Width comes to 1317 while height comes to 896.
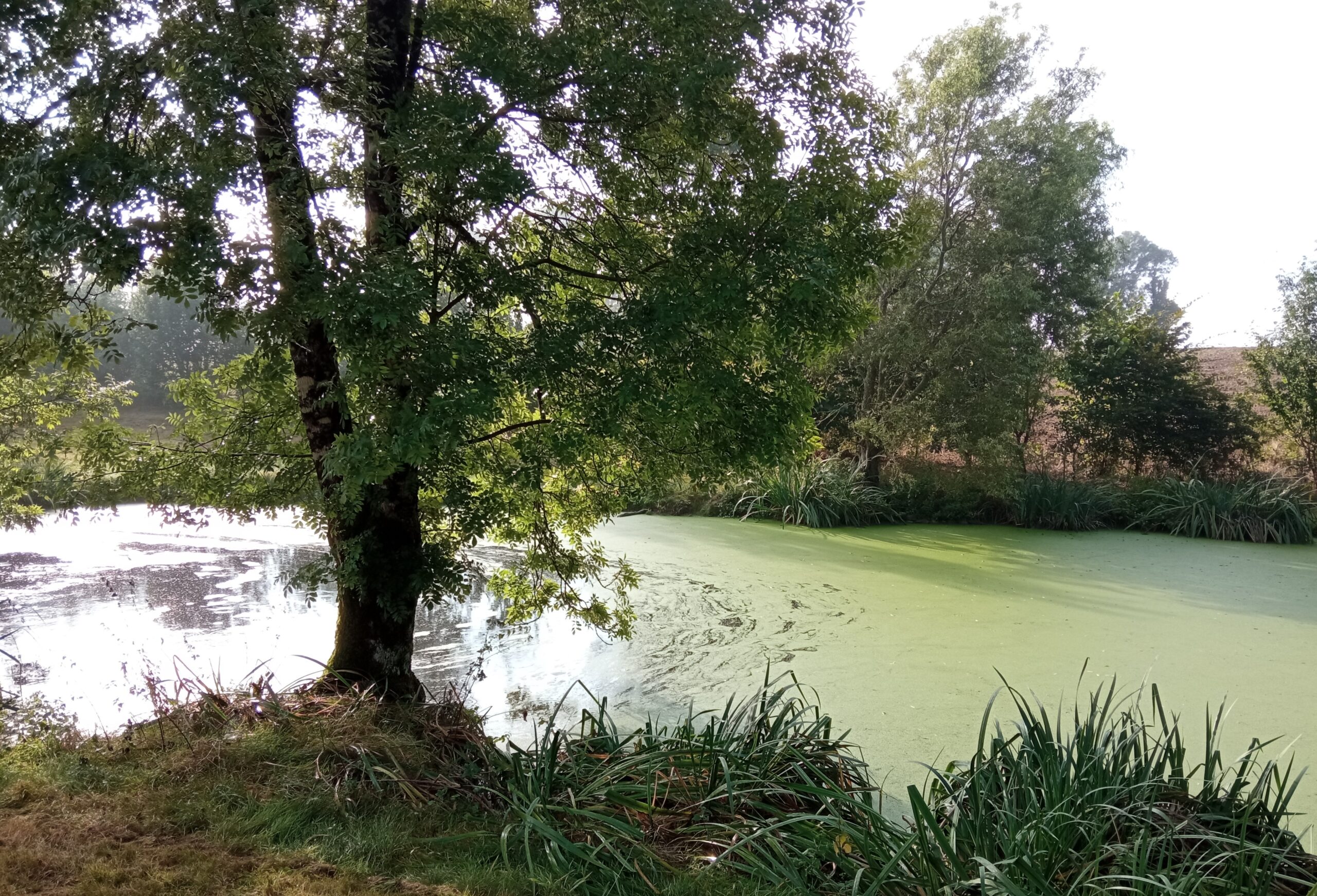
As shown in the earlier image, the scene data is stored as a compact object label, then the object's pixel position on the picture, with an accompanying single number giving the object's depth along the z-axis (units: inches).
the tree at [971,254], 463.5
